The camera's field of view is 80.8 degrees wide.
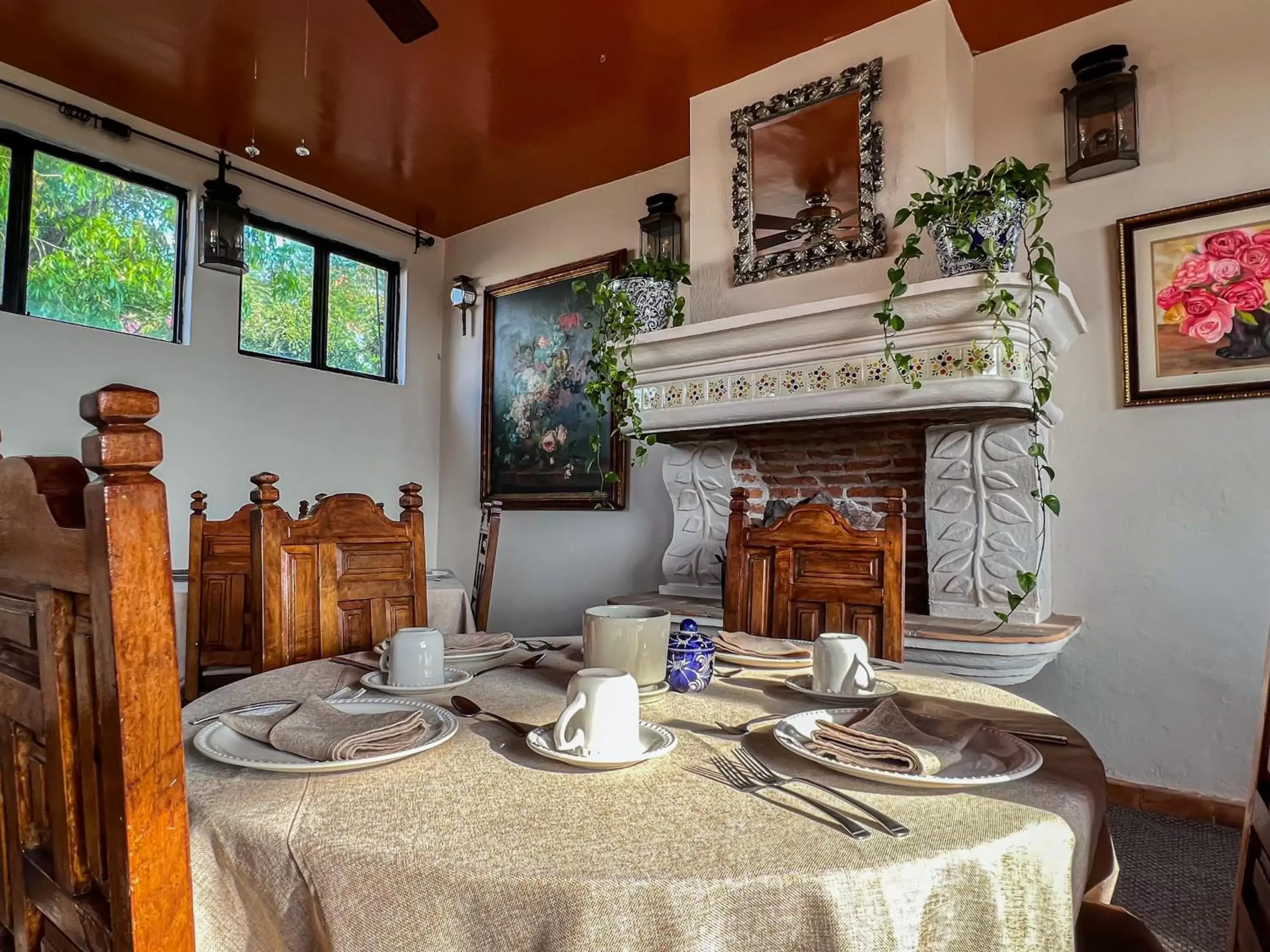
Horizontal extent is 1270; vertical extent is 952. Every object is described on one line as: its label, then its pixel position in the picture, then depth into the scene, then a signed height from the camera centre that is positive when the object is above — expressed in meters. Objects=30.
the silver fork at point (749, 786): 0.56 -0.25
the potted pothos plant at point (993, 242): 2.18 +0.80
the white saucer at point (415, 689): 0.99 -0.24
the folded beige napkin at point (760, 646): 1.25 -0.23
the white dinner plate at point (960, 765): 0.65 -0.24
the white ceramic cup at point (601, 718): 0.72 -0.20
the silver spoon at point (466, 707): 0.89 -0.24
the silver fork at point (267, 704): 0.85 -0.24
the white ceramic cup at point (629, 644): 0.96 -0.17
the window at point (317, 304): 3.90 +1.15
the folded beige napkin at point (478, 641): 1.25 -0.23
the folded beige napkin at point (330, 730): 0.70 -0.22
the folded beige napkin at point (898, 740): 0.68 -0.23
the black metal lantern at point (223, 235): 3.13 +1.16
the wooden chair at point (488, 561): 2.83 -0.20
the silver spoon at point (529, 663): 1.19 -0.25
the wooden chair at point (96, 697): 0.50 -0.14
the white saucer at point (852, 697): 0.96 -0.25
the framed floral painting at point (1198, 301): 2.34 +0.68
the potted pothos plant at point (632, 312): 3.03 +0.81
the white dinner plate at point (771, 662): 1.18 -0.24
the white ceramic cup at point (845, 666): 1.00 -0.21
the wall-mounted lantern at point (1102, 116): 2.50 +1.34
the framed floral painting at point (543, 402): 3.96 +0.61
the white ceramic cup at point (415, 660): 1.02 -0.21
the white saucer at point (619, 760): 0.69 -0.23
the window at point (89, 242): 3.06 +1.16
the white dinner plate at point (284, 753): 0.67 -0.24
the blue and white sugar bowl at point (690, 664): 1.02 -0.21
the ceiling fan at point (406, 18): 1.79 +1.20
